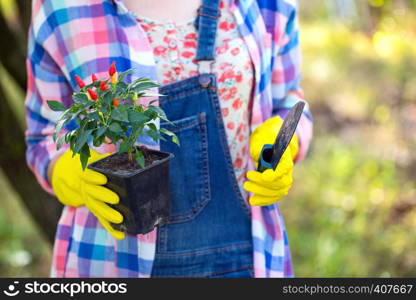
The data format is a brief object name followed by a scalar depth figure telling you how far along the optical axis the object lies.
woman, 1.27
